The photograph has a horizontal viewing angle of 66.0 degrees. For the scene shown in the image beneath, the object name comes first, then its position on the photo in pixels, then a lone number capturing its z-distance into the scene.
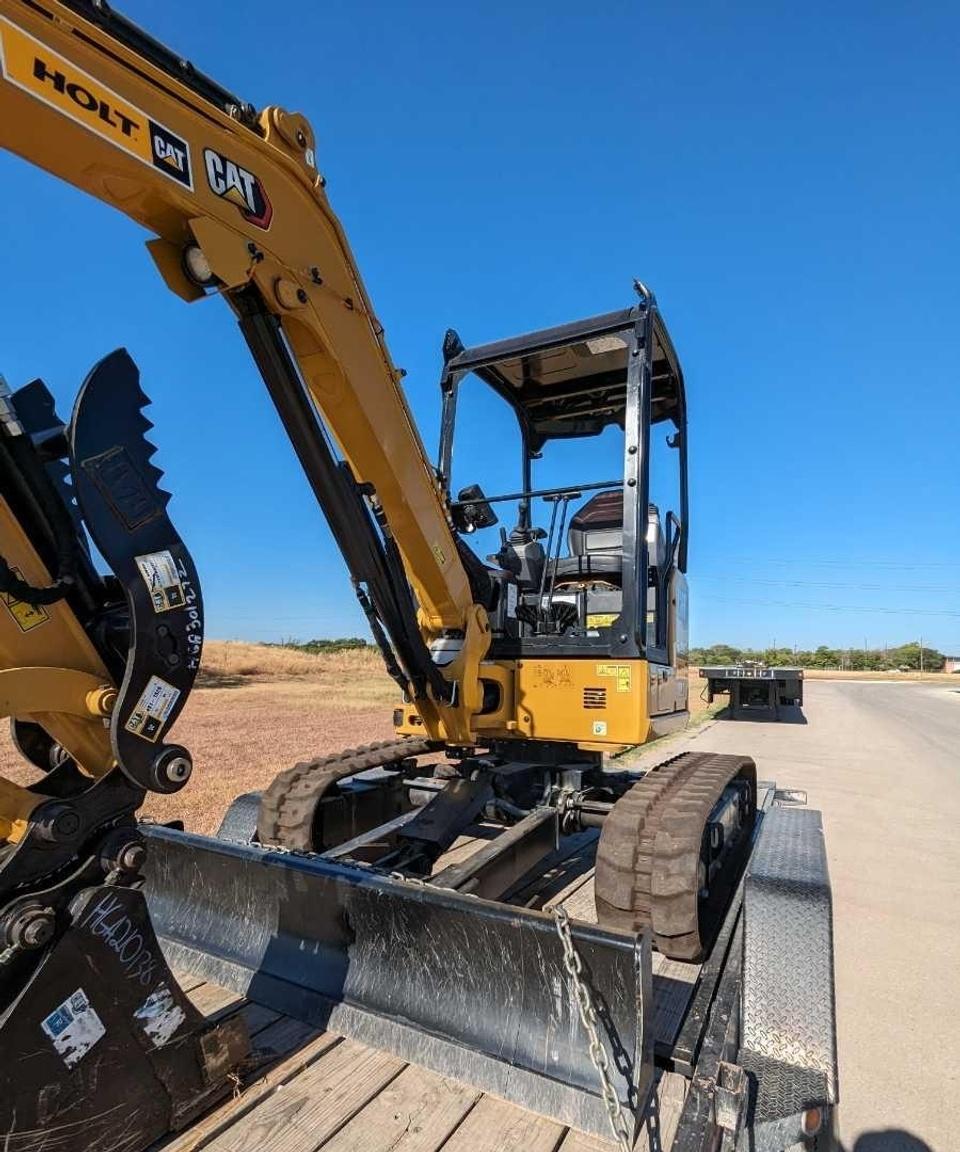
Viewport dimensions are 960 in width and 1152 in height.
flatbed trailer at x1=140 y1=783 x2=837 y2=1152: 1.97
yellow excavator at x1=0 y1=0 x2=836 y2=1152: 1.92
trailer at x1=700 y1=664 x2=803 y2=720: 19.50
